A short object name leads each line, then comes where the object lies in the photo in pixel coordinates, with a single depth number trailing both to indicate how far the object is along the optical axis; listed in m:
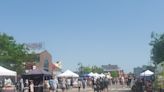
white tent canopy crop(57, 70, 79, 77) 32.22
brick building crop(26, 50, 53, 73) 65.07
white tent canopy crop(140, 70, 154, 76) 33.19
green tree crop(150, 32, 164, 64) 40.33
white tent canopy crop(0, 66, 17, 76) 17.20
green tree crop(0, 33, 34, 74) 37.02
